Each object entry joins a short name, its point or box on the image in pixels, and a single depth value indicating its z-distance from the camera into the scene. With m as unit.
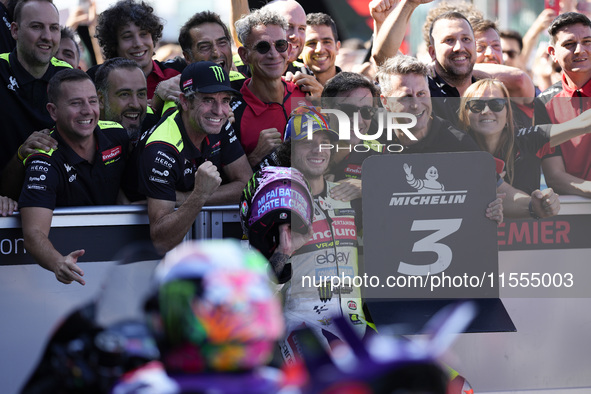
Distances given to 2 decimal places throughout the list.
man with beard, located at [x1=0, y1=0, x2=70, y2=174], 9.05
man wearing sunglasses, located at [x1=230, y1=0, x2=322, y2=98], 10.70
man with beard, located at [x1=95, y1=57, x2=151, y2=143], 9.33
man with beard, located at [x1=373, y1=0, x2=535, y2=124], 9.84
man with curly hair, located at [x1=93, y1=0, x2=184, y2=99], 10.27
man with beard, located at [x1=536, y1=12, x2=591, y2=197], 8.47
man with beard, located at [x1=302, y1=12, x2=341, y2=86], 11.05
